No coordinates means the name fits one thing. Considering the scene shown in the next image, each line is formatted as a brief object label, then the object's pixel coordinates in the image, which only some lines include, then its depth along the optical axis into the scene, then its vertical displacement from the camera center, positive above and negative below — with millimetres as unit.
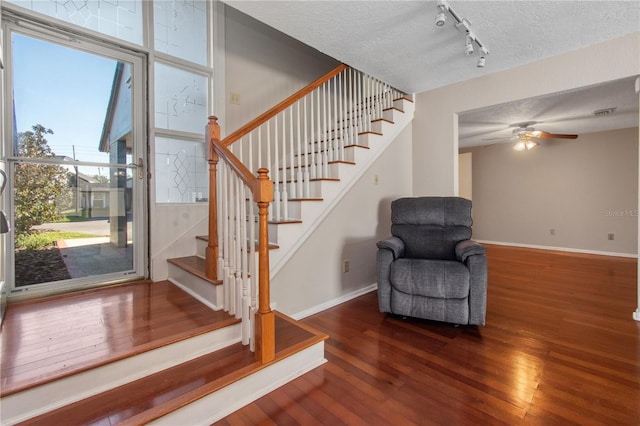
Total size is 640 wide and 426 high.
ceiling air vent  4023 +1307
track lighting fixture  1880 +1279
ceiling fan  4621 +1127
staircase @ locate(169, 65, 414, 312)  1951 +260
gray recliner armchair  2316 -470
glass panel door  2188 +378
